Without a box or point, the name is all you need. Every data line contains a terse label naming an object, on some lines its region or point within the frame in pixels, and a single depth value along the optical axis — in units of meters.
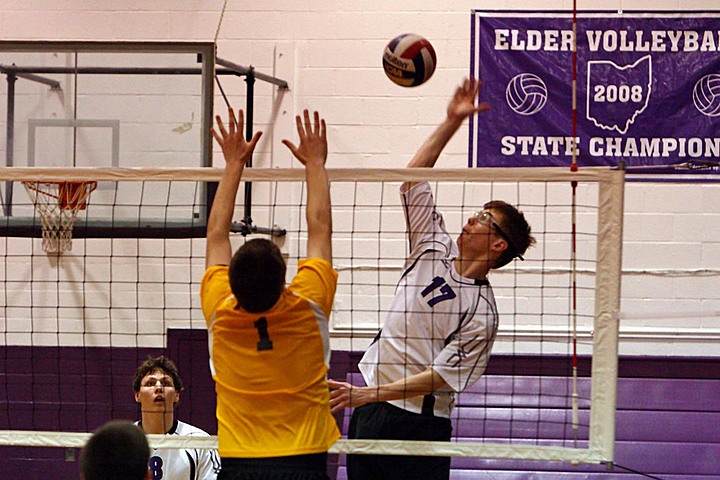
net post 9.03
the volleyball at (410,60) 9.63
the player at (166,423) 11.71
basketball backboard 14.40
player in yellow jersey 6.90
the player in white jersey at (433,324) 8.90
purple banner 16.11
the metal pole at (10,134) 14.19
